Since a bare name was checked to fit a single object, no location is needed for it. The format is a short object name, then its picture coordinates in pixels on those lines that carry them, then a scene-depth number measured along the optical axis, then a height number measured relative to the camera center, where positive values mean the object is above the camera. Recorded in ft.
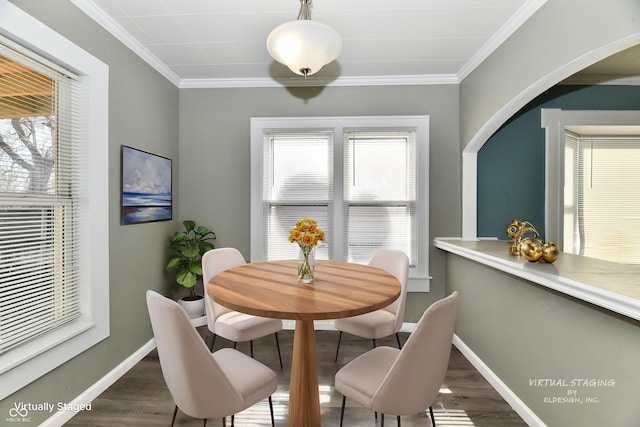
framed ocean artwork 8.06 +0.69
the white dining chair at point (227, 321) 7.01 -2.60
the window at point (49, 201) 5.27 +0.19
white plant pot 10.18 -3.18
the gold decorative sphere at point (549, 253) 5.96 -0.81
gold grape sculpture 5.96 -0.77
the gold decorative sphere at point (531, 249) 5.99 -0.75
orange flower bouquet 5.82 -0.56
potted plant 9.72 -1.57
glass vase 5.90 -1.08
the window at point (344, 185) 10.70 +0.93
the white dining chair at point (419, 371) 4.03 -2.18
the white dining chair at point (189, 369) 3.93 -2.09
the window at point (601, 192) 10.67 +0.70
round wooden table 4.33 -1.37
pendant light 5.29 +2.98
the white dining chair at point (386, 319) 7.09 -2.57
